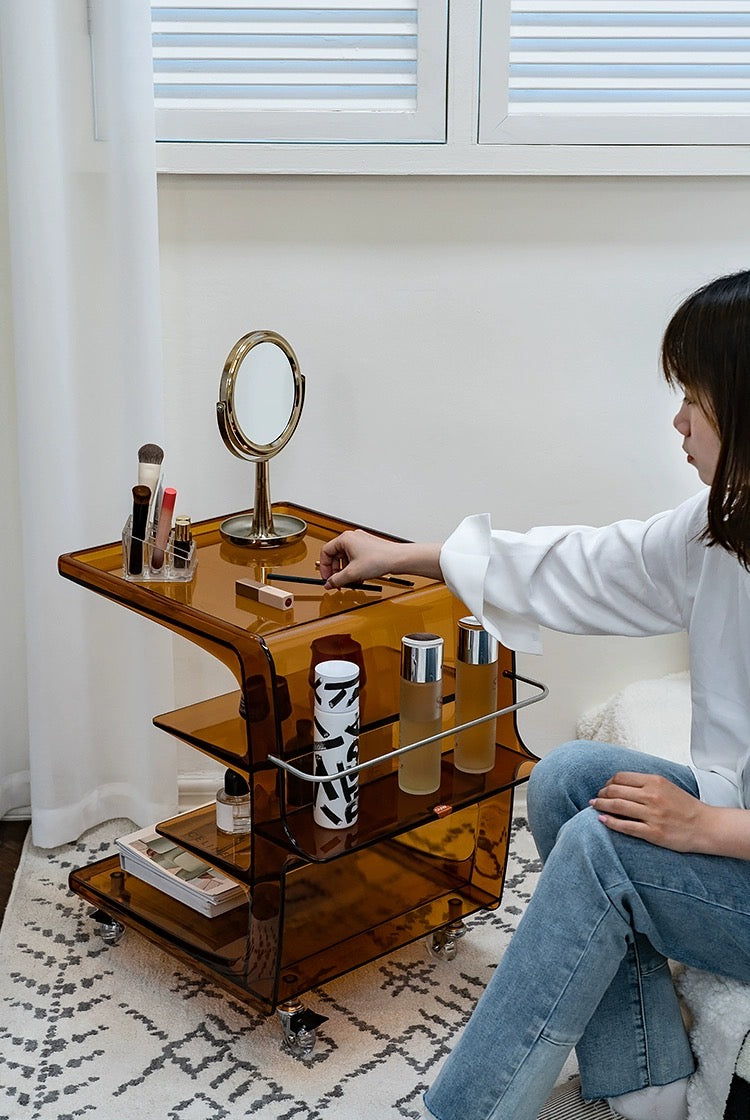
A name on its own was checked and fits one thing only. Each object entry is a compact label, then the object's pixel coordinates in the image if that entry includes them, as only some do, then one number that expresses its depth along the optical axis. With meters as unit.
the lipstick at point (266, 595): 1.36
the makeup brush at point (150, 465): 1.45
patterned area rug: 1.33
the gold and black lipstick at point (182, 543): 1.42
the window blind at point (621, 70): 1.72
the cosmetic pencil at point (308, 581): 1.43
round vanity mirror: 1.57
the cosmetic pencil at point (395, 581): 1.46
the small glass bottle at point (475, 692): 1.40
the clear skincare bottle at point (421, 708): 1.34
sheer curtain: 1.61
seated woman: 1.09
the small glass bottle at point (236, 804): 1.50
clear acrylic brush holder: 1.41
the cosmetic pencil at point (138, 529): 1.41
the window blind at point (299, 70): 1.70
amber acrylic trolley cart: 1.31
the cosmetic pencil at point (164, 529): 1.42
